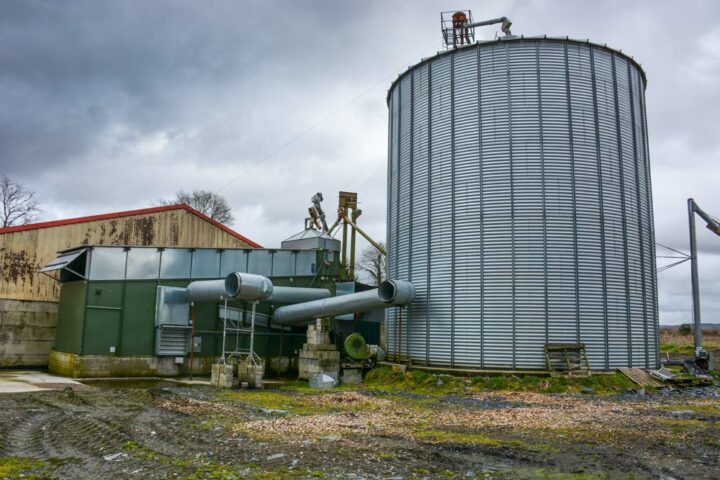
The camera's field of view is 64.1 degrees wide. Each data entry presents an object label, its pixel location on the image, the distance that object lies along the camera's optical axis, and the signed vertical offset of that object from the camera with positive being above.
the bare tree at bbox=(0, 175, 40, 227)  46.00 +8.16
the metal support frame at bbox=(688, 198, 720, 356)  30.16 +3.62
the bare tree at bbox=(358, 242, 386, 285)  57.78 +5.65
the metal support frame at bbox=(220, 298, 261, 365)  24.94 -0.63
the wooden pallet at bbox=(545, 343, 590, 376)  20.77 -1.28
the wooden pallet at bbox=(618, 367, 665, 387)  20.92 -1.96
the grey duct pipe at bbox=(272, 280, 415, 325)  22.61 +0.63
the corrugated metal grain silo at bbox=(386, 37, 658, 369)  21.61 +4.24
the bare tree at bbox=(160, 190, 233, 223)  59.44 +11.32
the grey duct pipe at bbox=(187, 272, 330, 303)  22.56 +1.07
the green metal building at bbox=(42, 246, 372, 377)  24.98 -0.02
